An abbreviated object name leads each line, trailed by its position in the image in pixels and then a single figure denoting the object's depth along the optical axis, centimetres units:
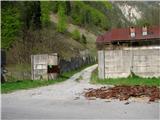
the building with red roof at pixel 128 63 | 2534
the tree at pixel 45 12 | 9984
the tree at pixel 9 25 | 5825
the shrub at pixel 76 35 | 10312
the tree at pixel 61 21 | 10519
